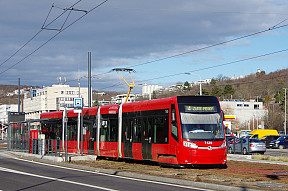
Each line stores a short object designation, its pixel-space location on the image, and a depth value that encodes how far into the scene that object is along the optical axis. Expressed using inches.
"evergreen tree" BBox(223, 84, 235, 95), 5718.5
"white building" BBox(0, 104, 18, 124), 7440.9
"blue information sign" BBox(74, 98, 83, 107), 1000.9
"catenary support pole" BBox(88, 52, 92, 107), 1285.7
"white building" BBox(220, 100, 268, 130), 4616.1
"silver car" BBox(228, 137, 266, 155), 1337.4
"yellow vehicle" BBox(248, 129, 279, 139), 2264.9
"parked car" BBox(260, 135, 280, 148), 1909.4
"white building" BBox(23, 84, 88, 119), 6220.5
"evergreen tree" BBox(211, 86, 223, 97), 5128.0
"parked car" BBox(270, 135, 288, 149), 1841.8
